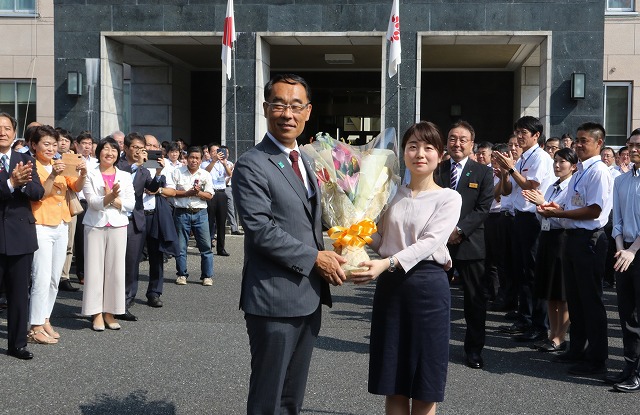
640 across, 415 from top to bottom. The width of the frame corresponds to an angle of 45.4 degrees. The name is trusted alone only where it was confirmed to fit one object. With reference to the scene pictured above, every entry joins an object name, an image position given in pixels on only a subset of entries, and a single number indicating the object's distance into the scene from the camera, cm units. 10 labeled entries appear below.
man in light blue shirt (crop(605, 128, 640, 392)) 618
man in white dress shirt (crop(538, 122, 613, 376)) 672
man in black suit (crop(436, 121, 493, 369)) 690
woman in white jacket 828
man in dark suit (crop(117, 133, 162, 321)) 916
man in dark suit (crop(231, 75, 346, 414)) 383
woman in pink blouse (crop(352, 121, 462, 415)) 440
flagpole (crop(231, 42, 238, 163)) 1739
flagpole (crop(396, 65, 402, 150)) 1720
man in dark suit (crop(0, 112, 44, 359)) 693
